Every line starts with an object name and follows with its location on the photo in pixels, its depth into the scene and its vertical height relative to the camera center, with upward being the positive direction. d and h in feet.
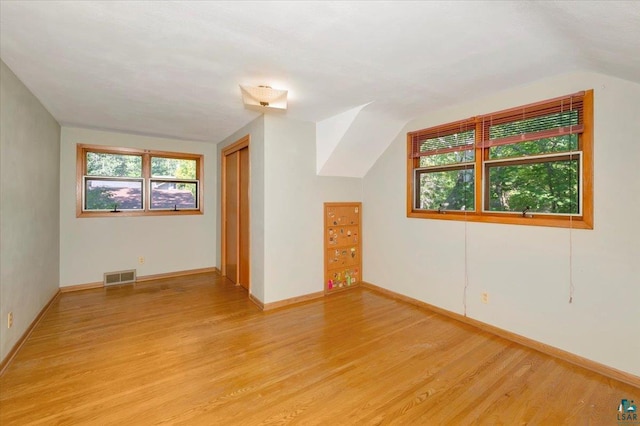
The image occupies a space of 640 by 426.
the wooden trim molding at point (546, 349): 7.10 -3.98
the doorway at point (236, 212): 13.84 -0.05
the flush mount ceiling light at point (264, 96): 8.17 +3.34
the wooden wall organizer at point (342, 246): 13.51 -1.69
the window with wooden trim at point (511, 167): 8.01 +1.51
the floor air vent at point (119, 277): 14.58 -3.41
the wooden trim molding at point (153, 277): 13.79 -3.62
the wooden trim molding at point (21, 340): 7.42 -3.87
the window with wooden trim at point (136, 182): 14.23 +1.56
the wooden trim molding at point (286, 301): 11.65 -3.83
